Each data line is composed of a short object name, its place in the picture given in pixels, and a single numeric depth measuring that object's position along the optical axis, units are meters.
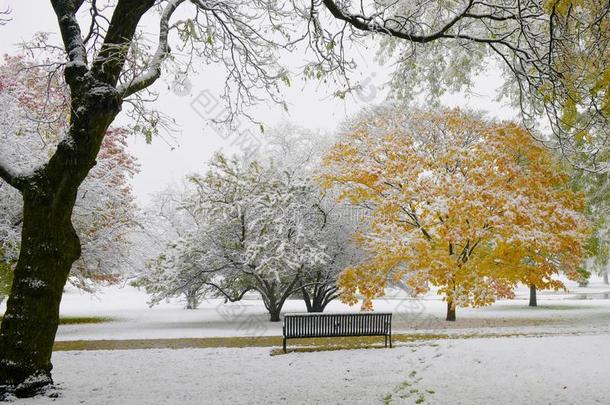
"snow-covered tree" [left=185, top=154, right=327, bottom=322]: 17.39
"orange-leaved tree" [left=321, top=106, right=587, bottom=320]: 14.11
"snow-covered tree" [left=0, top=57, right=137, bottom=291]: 14.69
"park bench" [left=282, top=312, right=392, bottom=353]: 10.46
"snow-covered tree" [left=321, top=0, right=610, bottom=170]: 4.44
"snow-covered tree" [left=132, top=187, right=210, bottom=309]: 17.94
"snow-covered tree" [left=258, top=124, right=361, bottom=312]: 18.86
